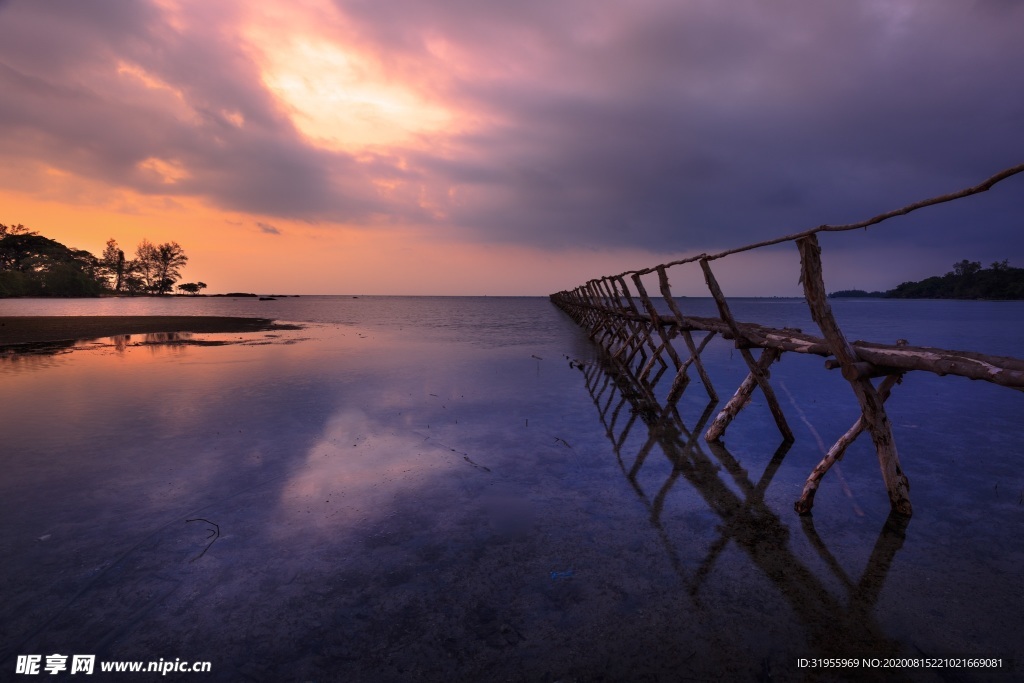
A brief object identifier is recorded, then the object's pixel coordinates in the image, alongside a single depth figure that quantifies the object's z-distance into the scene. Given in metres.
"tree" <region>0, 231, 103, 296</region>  80.94
